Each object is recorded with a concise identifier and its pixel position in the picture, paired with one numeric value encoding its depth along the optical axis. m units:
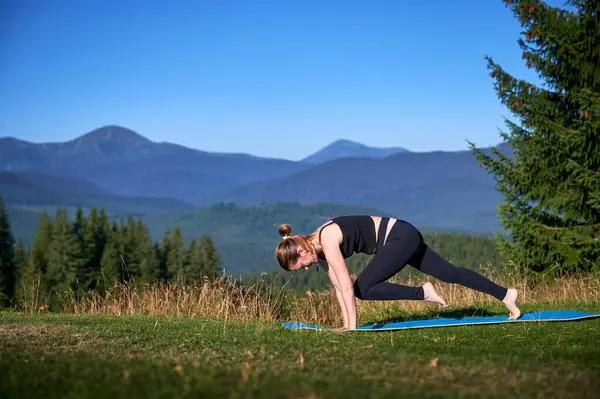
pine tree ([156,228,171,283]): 68.25
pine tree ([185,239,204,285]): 66.88
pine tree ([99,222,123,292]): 59.28
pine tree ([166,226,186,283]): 68.06
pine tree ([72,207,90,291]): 64.44
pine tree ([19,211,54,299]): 62.16
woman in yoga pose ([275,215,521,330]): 7.07
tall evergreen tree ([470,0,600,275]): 16.02
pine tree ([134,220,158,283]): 64.62
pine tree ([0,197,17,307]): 61.67
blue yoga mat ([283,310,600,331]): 7.54
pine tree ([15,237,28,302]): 67.81
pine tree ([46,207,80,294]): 63.44
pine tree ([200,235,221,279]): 66.00
